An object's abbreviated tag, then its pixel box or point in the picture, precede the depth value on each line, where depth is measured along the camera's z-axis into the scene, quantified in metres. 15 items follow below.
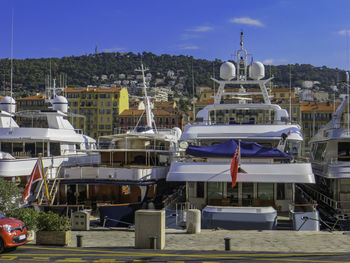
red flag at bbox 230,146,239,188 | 18.22
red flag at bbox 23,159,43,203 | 19.86
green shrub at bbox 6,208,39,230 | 16.12
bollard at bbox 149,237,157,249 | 14.83
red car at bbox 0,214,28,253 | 13.85
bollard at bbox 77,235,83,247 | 15.46
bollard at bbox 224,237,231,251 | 14.59
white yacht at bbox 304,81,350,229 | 20.73
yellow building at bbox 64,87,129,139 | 94.81
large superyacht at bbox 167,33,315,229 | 18.14
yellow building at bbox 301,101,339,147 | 91.62
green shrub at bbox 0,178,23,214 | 17.98
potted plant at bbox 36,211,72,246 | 15.44
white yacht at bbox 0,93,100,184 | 24.00
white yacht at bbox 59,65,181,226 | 21.07
